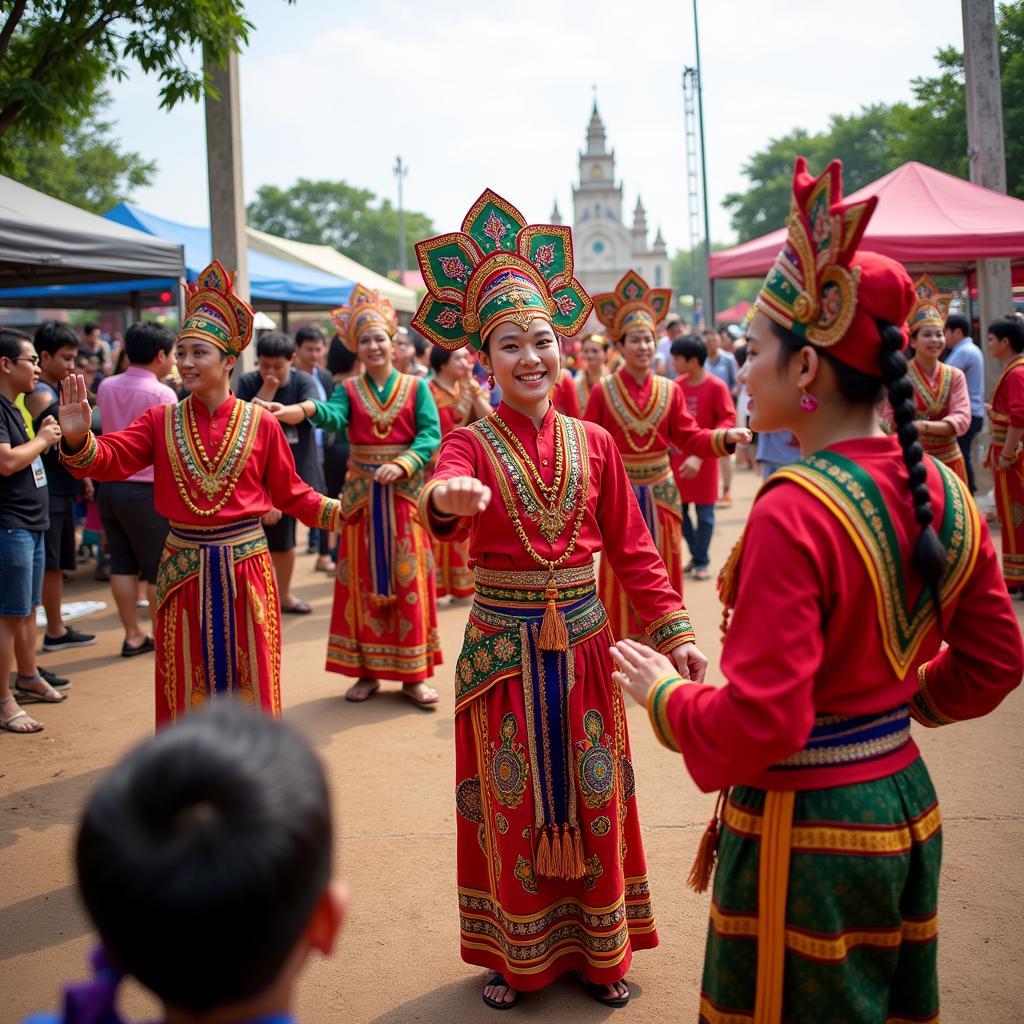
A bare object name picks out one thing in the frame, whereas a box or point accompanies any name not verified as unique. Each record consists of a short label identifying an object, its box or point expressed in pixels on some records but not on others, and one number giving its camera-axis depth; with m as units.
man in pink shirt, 6.52
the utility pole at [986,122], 10.37
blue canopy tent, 11.52
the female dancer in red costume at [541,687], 2.92
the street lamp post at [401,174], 38.96
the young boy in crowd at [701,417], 7.98
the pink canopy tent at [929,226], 8.85
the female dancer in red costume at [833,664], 1.75
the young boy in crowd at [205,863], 1.02
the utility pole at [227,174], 8.64
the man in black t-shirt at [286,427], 6.92
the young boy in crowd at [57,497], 6.64
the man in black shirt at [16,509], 5.23
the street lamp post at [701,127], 22.17
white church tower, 83.38
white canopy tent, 15.39
